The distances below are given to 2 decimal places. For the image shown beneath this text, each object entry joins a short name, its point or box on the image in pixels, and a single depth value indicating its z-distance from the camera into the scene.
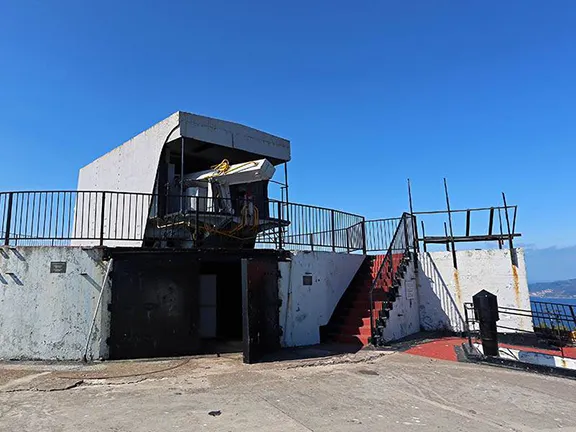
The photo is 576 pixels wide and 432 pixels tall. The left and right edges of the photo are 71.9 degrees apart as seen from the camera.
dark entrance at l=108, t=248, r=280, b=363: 8.65
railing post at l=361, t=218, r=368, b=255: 13.90
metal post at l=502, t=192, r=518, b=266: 12.00
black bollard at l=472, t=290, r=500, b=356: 8.75
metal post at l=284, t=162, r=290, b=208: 13.73
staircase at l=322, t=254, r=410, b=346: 10.61
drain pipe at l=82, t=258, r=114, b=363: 8.45
